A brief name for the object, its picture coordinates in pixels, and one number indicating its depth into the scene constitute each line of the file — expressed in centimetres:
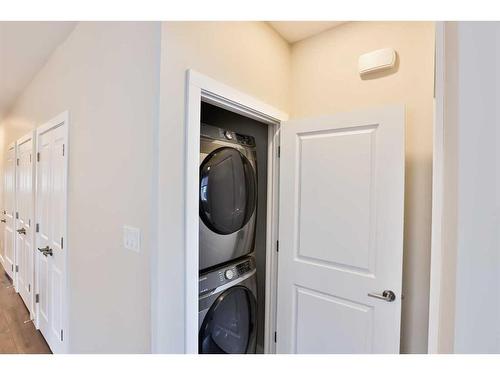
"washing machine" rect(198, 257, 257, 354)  130
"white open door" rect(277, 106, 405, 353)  120
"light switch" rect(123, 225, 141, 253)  103
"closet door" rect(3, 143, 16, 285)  314
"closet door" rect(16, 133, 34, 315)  238
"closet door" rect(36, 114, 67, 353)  164
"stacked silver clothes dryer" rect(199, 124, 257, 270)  131
